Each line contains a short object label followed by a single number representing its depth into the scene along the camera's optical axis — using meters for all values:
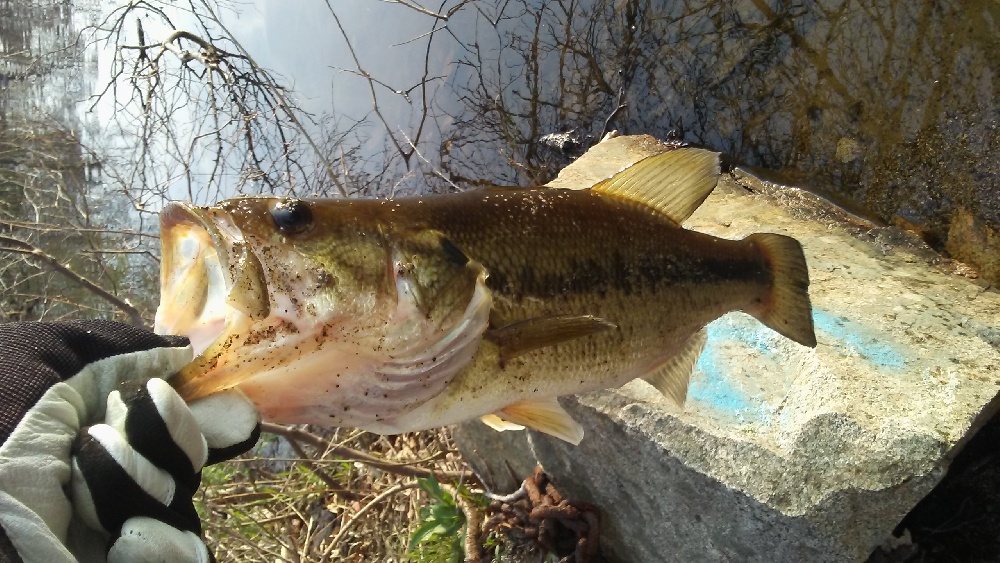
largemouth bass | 0.30
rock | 0.48
